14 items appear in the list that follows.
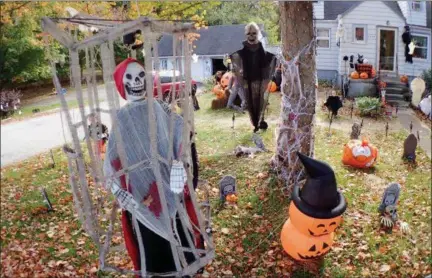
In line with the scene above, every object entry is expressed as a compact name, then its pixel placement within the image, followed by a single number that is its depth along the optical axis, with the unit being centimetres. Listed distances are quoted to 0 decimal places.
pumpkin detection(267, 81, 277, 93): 657
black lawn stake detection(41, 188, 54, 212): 435
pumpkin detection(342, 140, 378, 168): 459
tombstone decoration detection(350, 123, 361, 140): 521
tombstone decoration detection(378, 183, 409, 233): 353
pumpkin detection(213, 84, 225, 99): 812
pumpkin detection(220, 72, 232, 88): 826
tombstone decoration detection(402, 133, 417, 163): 469
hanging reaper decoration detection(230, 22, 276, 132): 416
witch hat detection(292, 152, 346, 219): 263
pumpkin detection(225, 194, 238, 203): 411
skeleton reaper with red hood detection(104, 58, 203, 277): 220
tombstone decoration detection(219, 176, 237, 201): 396
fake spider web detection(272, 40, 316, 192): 378
